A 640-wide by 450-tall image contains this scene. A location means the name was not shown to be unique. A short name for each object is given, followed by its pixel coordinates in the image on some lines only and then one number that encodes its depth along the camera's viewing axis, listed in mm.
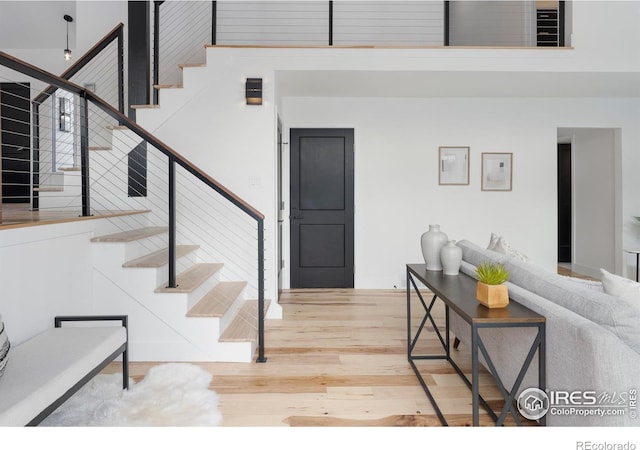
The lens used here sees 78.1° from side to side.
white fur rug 2146
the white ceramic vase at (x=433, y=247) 2879
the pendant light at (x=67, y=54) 5270
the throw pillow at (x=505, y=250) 3123
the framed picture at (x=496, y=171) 5504
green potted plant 1972
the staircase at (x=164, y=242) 3043
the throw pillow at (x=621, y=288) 1786
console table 1808
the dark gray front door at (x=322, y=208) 5434
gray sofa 1522
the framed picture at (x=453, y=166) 5484
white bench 1519
